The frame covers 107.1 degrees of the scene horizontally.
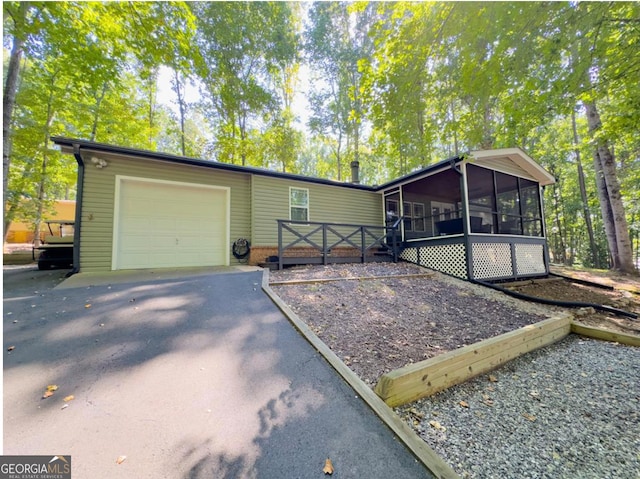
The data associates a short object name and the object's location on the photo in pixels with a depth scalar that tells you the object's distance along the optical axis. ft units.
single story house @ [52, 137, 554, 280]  18.60
